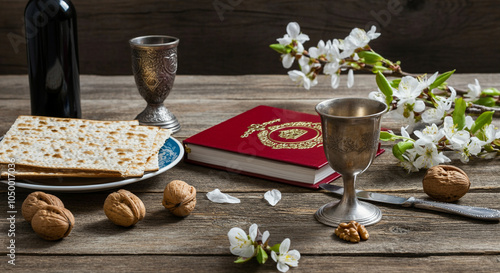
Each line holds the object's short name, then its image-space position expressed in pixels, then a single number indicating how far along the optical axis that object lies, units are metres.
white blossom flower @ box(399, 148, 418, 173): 1.29
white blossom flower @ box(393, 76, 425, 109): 1.34
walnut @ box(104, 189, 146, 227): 1.15
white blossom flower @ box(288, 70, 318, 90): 1.52
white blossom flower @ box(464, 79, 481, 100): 1.51
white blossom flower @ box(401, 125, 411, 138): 1.30
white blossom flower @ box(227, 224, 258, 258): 1.09
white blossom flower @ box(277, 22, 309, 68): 1.51
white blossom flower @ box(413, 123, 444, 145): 1.27
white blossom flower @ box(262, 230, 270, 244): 1.09
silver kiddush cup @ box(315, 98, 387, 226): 1.12
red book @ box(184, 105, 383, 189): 1.27
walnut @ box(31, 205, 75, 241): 1.12
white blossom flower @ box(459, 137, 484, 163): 1.29
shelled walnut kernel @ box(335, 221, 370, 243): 1.12
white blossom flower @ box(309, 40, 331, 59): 1.48
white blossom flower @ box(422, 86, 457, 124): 1.33
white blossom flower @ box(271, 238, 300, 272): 1.08
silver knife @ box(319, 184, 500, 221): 1.17
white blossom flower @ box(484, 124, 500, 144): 1.31
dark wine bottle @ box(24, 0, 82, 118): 1.39
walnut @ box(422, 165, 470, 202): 1.20
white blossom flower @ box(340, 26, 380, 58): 1.47
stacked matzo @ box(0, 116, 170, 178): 1.22
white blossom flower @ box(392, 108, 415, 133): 1.37
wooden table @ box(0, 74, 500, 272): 1.09
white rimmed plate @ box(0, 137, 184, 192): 1.19
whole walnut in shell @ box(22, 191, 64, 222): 1.16
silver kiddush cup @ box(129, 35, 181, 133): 1.45
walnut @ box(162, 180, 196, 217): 1.17
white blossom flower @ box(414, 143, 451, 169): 1.28
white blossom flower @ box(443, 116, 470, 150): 1.28
